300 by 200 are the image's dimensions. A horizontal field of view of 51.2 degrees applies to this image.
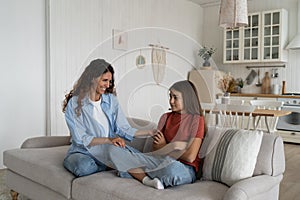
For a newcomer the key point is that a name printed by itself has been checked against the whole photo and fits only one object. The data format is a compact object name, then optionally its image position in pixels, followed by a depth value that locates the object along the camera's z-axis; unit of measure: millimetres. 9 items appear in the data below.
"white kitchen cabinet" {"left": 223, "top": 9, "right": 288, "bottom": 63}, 5676
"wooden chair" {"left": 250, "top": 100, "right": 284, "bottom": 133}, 3818
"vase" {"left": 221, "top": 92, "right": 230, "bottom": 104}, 3930
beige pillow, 1798
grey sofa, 1637
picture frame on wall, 4614
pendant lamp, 3338
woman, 2037
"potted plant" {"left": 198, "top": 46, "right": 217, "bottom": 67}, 6111
